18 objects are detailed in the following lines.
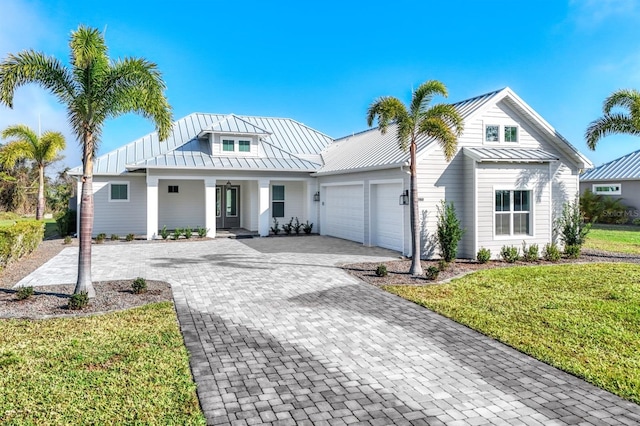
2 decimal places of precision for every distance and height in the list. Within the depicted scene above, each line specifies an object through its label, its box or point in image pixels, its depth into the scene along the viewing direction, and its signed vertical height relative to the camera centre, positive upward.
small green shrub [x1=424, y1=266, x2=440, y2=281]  10.36 -1.50
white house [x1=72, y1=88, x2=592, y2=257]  13.58 +1.30
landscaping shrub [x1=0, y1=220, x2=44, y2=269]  11.22 -0.81
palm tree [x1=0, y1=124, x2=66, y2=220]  19.14 +2.99
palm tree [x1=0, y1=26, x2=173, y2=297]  7.84 +2.46
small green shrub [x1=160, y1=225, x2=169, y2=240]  18.75 -0.97
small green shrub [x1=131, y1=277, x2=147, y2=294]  8.82 -1.53
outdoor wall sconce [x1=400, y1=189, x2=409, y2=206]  13.54 +0.43
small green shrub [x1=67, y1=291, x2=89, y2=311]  7.67 -1.62
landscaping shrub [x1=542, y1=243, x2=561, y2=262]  13.15 -1.32
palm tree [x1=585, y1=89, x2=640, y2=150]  14.70 +3.27
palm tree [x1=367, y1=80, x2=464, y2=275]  10.70 +2.37
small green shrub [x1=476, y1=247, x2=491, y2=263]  12.65 -1.32
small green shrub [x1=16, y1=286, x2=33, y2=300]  8.25 -1.57
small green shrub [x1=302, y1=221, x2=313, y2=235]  21.11 -0.77
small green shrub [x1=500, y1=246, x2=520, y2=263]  13.02 -1.31
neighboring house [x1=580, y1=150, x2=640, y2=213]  26.61 +2.07
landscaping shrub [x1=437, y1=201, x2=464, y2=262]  12.75 -0.68
